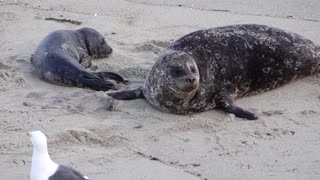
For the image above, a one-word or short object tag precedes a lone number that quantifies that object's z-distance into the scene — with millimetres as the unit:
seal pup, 12055
